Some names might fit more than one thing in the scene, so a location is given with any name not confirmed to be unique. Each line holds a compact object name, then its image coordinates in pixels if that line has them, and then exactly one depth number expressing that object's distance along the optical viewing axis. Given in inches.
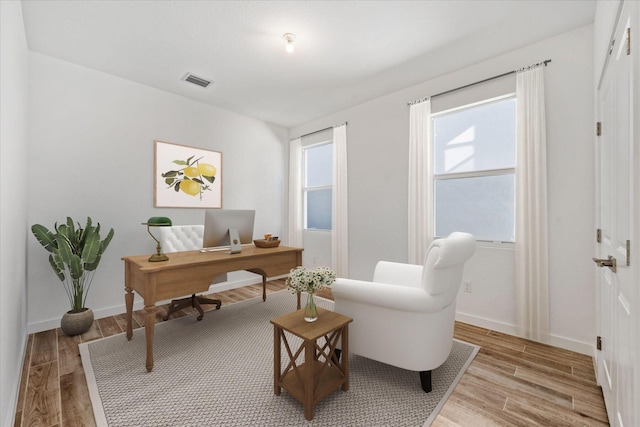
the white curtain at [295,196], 191.6
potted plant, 95.8
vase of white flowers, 67.6
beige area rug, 60.9
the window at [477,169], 108.2
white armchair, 65.4
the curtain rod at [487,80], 98.2
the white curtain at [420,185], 125.6
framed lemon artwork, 138.6
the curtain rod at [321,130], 165.5
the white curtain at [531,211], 96.5
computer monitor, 101.6
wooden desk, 78.6
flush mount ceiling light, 95.0
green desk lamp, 89.0
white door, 43.6
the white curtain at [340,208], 160.7
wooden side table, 59.9
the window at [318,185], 181.3
